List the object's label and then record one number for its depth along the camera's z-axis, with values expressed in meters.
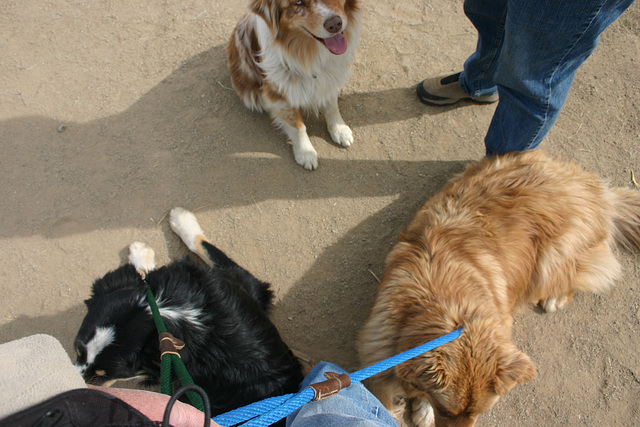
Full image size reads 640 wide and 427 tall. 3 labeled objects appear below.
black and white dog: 1.57
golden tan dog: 1.54
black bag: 0.79
